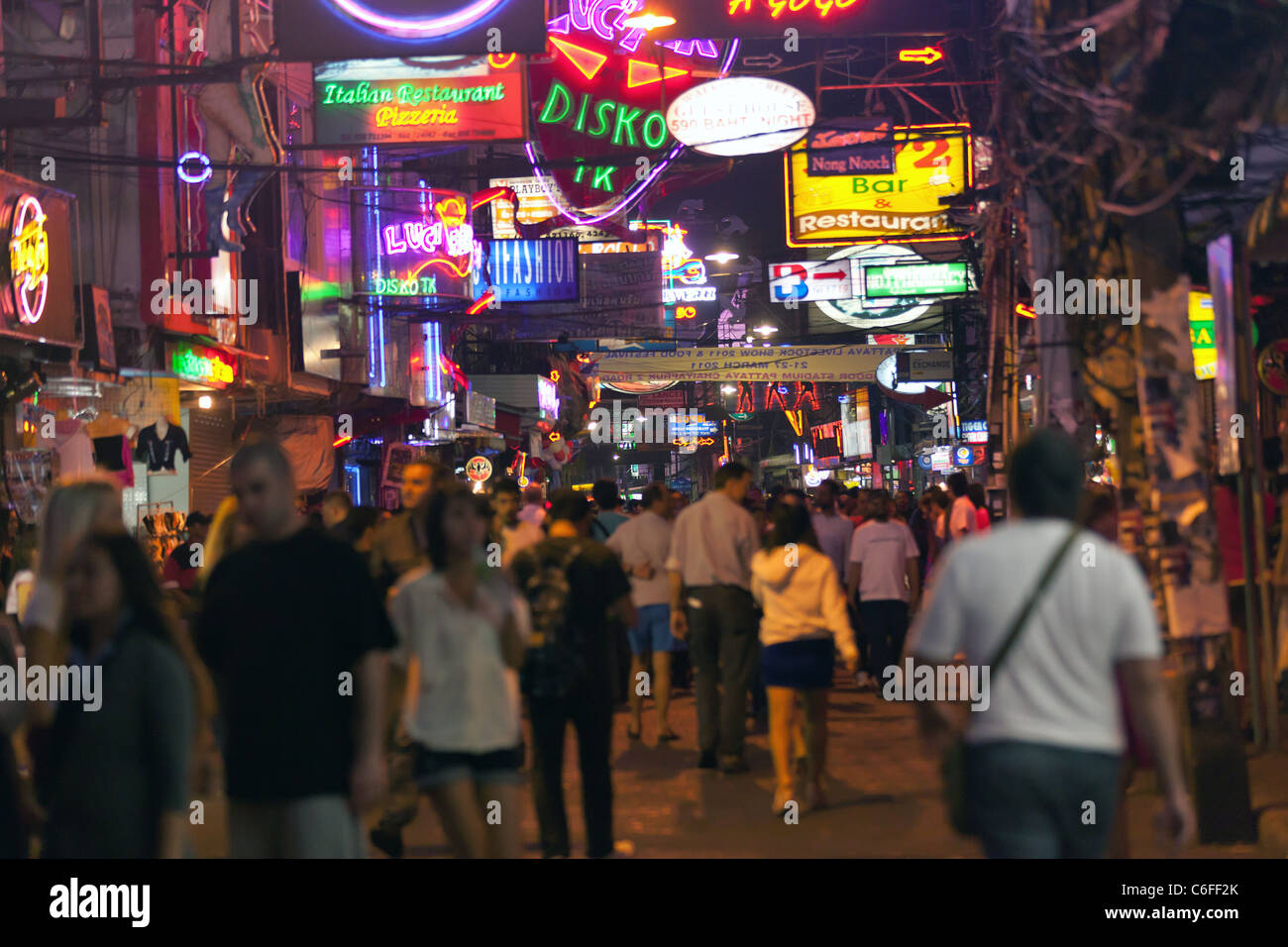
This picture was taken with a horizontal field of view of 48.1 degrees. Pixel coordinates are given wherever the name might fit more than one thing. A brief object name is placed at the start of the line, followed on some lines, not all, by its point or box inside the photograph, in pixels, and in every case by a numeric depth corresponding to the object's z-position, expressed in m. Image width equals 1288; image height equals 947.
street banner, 38.00
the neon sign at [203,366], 16.45
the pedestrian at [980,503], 15.17
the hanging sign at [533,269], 27.44
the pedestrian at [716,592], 10.66
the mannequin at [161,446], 16.02
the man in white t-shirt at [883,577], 13.84
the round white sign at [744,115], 13.83
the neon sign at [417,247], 23.39
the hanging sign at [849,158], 19.05
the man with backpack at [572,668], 7.13
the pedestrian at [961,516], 14.65
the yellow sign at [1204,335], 15.09
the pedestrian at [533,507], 14.78
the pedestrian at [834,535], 15.29
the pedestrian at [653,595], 12.11
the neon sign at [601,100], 18.73
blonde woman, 4.91
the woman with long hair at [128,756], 4.41
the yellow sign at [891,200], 19.05
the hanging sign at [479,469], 32.50
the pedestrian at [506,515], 11.08
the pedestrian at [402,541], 8.34
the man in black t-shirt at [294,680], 4.51
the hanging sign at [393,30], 12.94
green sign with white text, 25.12
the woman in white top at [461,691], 5.52
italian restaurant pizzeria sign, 14.31
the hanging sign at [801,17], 12.95
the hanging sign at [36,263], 12.55
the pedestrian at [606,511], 13.02
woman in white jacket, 8.94
